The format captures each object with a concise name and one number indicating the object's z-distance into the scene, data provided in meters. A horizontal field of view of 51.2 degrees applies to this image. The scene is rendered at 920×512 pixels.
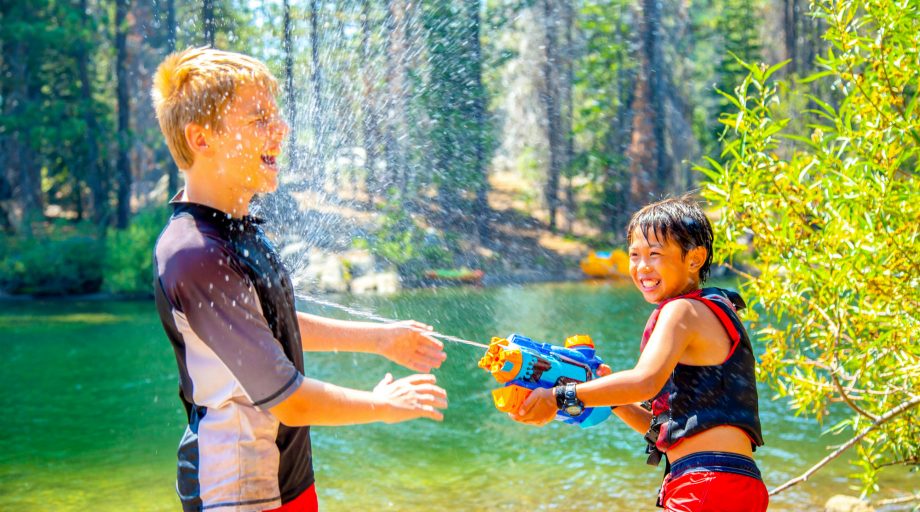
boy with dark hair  2.91
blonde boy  2.33
